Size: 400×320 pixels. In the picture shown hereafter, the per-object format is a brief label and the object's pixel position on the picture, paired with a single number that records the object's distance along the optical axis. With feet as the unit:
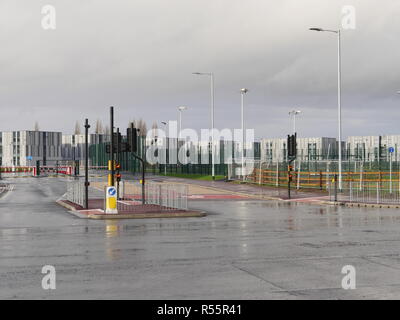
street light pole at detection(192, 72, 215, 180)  196.13
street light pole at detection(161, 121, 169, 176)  303.07
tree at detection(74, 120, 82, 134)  612.70
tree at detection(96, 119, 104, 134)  600.80
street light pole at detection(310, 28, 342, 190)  124.67
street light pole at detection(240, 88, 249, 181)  184.55
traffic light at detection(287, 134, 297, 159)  110.52
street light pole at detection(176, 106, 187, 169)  257.55
